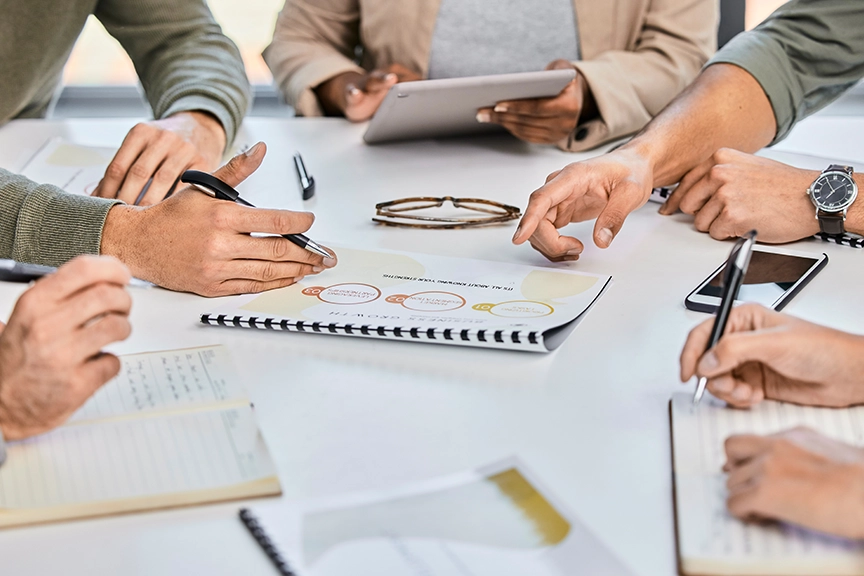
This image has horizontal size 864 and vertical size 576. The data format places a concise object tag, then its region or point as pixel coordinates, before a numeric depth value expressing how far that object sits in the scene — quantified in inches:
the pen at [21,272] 37.9
